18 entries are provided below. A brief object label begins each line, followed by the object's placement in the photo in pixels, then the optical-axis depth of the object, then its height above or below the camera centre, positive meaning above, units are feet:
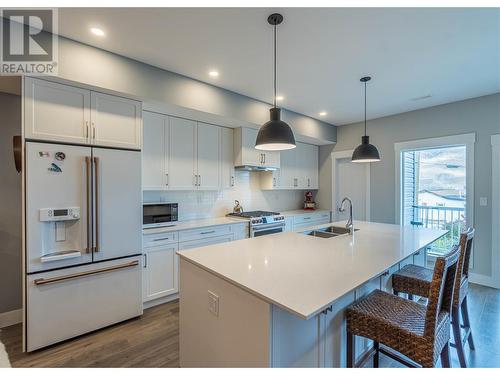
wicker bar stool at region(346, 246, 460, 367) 4.21 -2.59
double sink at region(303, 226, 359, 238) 9.28 -1.81
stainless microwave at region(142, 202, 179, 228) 10.19 -1.24
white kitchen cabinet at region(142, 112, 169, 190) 10.15 +1.45
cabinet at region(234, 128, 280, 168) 12.86 +1.85
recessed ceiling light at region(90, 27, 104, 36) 6.70 +4.30
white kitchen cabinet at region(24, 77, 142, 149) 6.76 +2.13
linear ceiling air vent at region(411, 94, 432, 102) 11.43 +4.16
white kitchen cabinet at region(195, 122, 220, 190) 11.85 +1.44
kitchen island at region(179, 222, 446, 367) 3.93 -2.02
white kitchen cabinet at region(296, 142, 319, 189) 16.61 +1.37
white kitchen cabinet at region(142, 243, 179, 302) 9.16 -3.36
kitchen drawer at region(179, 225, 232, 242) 10.12 -2.07
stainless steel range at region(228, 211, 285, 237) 12.23 -1.90
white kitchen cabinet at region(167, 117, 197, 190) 10.94 +1.40
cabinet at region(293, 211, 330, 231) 14.96 -2.19
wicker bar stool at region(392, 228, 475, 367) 5.77 -2.66
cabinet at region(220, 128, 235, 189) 12.81 +1.46
